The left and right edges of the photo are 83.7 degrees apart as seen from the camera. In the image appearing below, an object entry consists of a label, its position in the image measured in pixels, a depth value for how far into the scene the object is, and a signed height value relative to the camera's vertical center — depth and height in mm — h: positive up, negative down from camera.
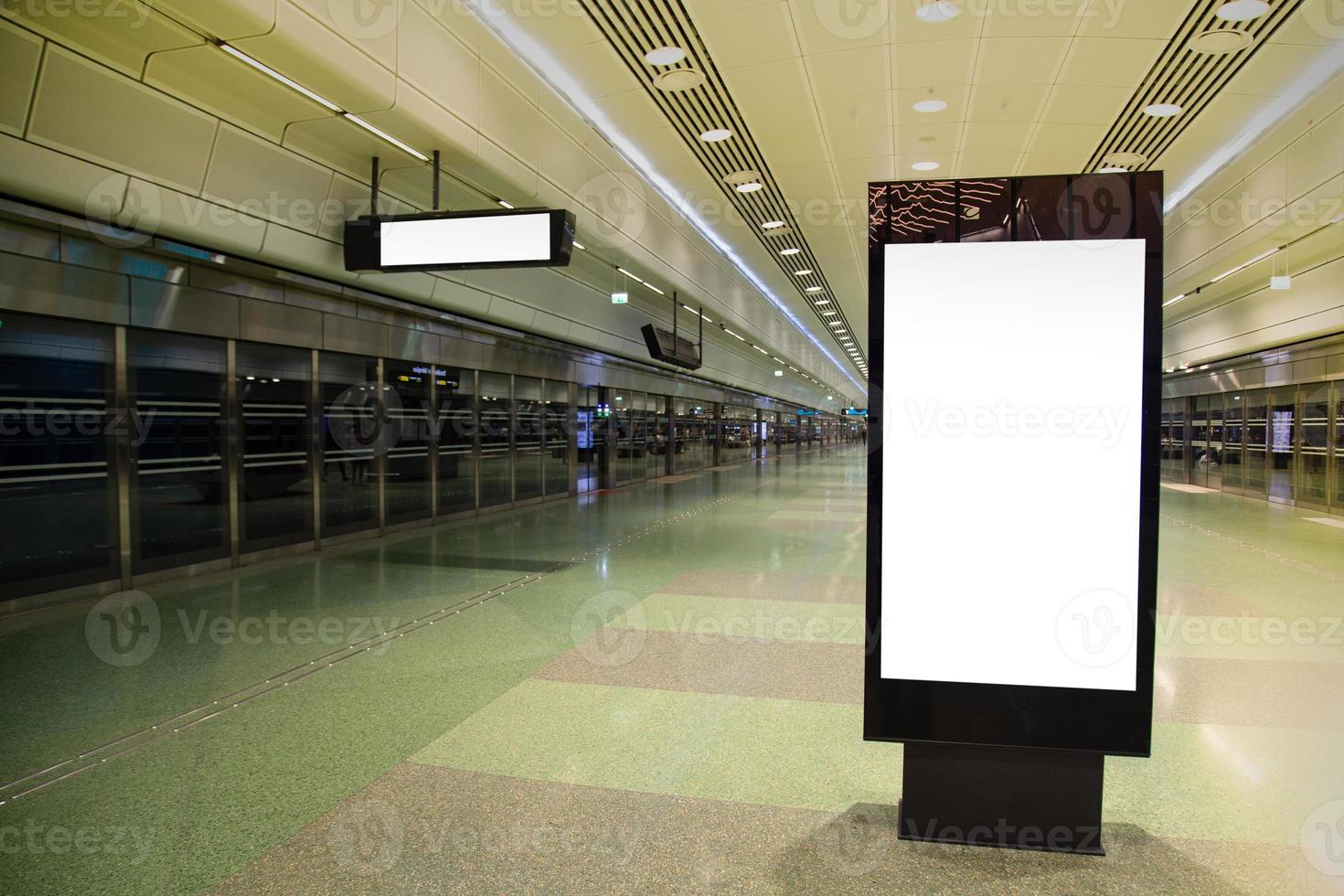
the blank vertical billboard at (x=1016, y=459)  2629 -101
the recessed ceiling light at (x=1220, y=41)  5727 +3052
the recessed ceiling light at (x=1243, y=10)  5301 +3022
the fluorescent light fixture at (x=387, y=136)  5691 +2318
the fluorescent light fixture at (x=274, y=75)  4596 +2310
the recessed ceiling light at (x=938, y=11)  5504 +3123
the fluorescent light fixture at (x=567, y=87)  6129 +3308
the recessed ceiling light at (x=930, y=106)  7246 +3169
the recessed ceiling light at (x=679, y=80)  6601 +3137
